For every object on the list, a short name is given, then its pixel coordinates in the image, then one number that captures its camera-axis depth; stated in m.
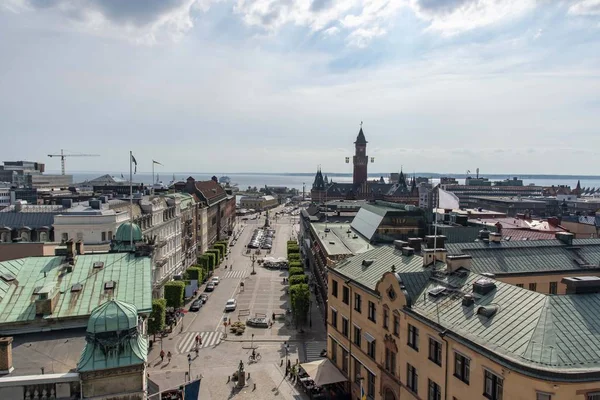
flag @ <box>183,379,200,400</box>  36.88
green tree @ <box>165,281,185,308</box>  69.56
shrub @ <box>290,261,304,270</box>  88.17
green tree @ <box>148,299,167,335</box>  57.81
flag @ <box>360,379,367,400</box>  38.34
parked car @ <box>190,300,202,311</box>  74.50
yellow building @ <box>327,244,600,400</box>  24.34
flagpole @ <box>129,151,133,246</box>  41.85
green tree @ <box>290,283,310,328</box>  64.19
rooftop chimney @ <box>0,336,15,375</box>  22.81
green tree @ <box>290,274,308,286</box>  74.57
